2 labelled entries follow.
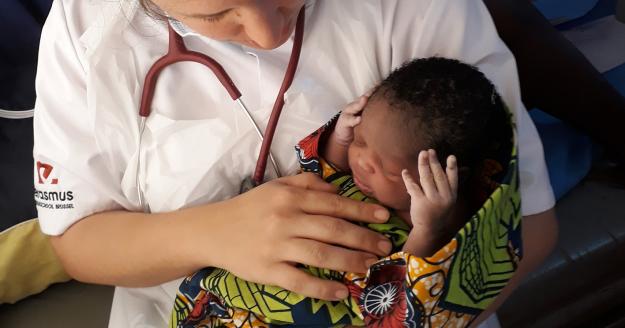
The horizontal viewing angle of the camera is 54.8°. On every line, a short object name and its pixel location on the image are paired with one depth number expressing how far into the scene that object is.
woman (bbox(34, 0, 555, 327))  0.90
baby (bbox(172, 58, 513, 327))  0.81
